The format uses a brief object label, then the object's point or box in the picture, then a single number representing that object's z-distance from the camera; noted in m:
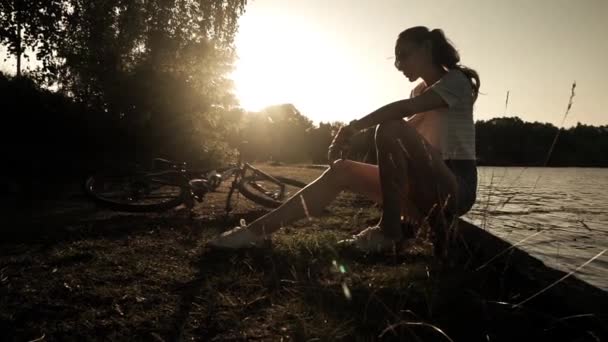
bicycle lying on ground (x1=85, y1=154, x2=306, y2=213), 5.46
